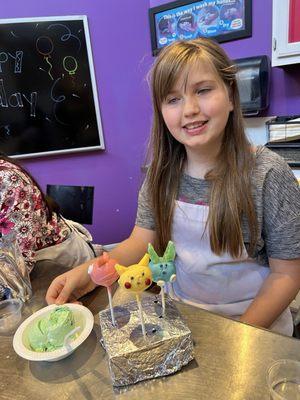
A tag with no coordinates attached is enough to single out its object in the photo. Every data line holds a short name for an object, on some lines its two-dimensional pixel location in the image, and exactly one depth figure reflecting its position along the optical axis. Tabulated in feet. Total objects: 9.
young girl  2.59
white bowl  1.79
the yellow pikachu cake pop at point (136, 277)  1.60
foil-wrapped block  1.67
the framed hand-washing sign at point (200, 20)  6.09
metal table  1.60
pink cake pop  1.75
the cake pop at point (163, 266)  1.72
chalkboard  6.74
